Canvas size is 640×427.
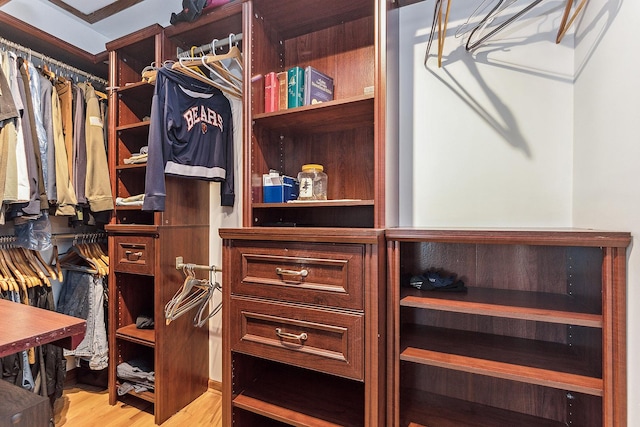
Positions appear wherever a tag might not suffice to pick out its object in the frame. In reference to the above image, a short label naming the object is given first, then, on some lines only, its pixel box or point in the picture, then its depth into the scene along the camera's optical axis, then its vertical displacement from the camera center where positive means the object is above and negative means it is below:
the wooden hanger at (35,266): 1.75 -0.30
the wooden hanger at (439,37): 1.21 +0.72
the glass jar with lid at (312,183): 1.36 +0.13
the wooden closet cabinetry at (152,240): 1.68 -0.16
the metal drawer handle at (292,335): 1.08 -0.44
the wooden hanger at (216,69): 1.49 +0.72
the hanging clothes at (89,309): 1.86 -0.60
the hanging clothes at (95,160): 1.82 +0.31
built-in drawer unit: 1.00 -0.38
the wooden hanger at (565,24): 1.01 +0.66
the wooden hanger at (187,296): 1.65 -0.48
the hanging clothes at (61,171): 1.71 +0.23
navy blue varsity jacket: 1.47 +0.40
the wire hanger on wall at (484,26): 1.23 +0.78
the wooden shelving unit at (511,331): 0.83 -0.44
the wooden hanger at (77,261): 1.92 -0.32
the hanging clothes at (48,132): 1.69 +0.44
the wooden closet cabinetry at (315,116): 1.33 +0.40
